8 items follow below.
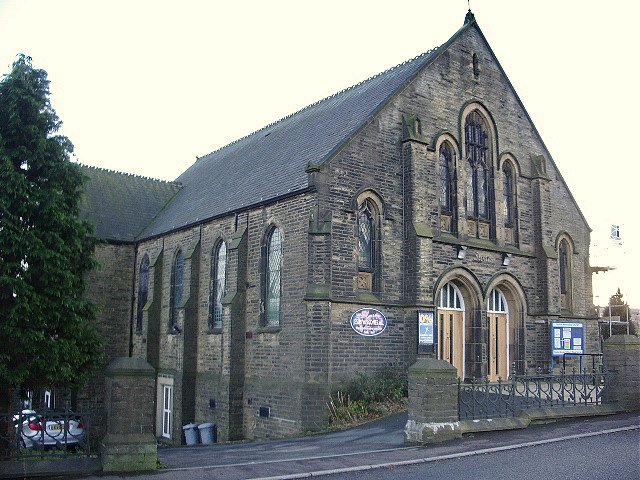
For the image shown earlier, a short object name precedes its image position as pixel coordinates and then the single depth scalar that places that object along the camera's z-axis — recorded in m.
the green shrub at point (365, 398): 17.78
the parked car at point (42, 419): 11.01
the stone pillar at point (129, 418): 11.24
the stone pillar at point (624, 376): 17.47
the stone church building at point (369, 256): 18.92
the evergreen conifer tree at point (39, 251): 15.84
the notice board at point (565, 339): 22.97
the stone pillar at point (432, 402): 13.55
